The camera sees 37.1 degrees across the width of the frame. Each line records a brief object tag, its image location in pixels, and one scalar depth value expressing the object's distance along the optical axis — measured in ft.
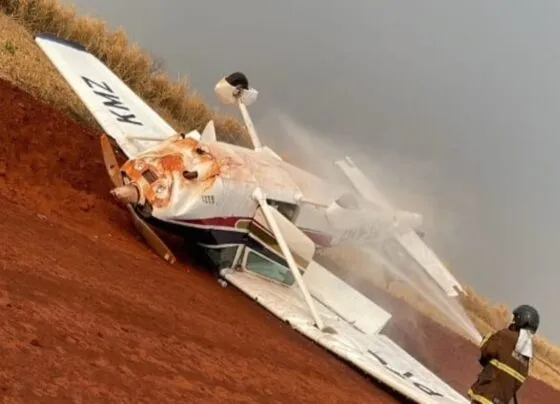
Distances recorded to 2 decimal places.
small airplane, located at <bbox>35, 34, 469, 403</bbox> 35.47
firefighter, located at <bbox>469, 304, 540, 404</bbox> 31.94
